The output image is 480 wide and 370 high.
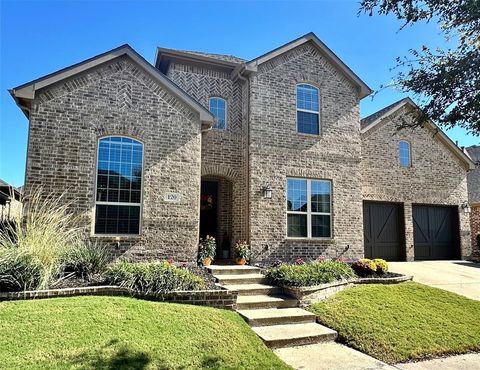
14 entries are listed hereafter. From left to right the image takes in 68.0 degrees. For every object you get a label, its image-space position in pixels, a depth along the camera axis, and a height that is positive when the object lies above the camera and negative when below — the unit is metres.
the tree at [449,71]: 4.86 +2.24
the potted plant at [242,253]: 11.21 -0.92
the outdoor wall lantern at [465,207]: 17.14 +0.91
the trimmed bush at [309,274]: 8.72 -1.26
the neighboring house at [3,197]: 15.93 +1.09
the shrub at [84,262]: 7.90 -0.89
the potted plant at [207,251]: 10.66 -0.83
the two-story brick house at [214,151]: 9.66 +2.31
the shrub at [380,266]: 10.84 -1.25
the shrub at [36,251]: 6.64 -0.57
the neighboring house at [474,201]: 17.34 +1.25
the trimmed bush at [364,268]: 10.57 -1.27
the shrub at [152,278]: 7.29 -1.16
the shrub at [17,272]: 6.56 -0.93
